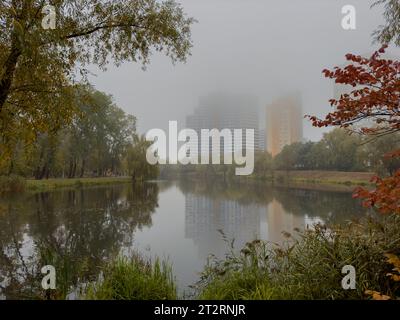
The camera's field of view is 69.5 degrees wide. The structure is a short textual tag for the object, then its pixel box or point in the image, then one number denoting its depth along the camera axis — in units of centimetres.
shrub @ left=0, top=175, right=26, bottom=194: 1614
